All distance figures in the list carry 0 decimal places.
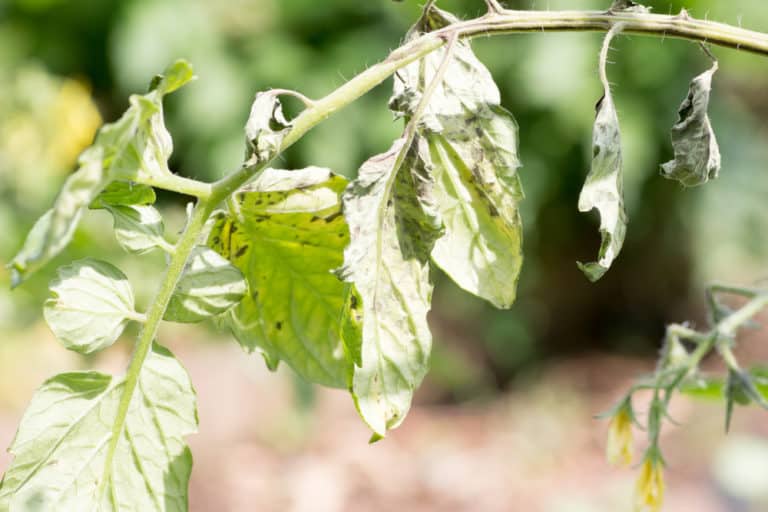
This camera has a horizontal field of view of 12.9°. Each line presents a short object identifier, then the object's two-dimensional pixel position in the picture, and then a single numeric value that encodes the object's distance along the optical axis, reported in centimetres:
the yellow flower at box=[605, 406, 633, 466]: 96
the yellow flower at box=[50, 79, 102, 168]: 350
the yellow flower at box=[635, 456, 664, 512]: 95
